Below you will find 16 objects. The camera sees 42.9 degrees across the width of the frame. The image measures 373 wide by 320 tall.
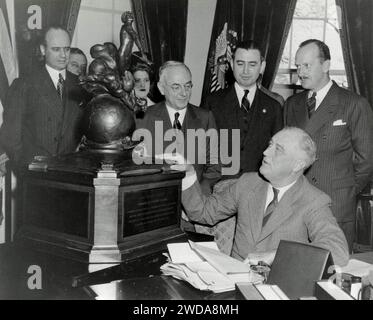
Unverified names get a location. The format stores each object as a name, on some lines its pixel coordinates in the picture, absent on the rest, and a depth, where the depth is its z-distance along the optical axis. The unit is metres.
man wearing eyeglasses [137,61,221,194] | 2.83
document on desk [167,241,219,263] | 1.78
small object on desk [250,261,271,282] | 1.67
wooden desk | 1.55
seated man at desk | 2.13
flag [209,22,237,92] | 5.26
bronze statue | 1.84
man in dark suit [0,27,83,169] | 2.69
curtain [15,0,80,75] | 3.84
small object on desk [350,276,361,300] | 1.52
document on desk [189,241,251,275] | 1.70
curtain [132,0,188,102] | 4.98
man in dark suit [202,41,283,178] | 3.22
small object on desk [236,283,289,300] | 1.29
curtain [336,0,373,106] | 4.99
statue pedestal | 1.74
